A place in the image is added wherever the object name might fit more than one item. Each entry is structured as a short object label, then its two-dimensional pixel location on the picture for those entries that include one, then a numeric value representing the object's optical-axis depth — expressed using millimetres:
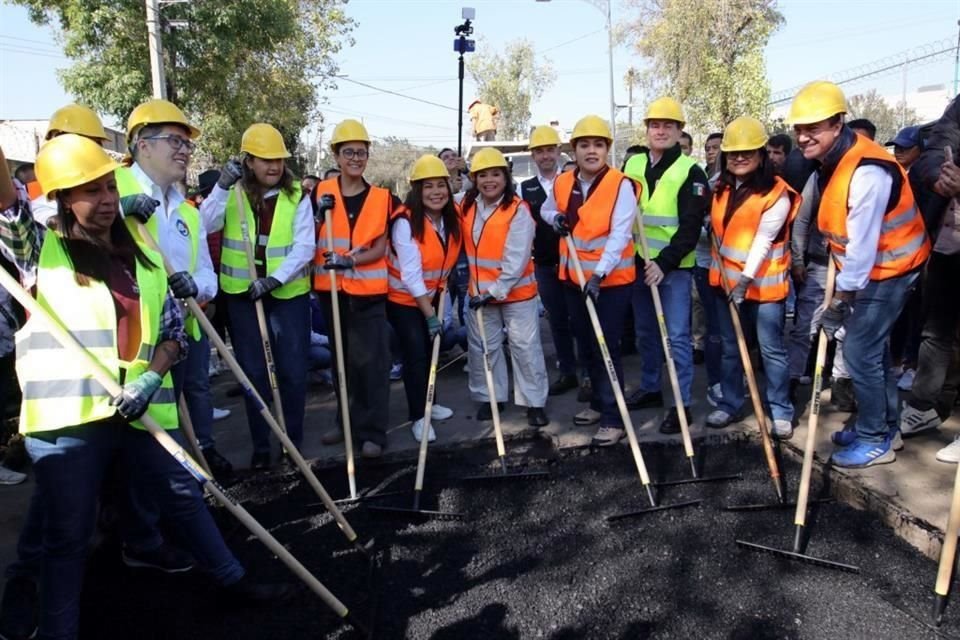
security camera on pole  13922
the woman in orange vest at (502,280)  4758
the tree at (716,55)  22250
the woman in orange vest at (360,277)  4547
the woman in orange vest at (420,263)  4691
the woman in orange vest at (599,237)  4535
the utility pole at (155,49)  13969
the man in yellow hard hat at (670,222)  4828
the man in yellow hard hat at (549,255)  5773
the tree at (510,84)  40250
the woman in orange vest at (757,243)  4371
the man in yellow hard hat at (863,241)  3656
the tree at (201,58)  14430
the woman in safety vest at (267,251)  4293
